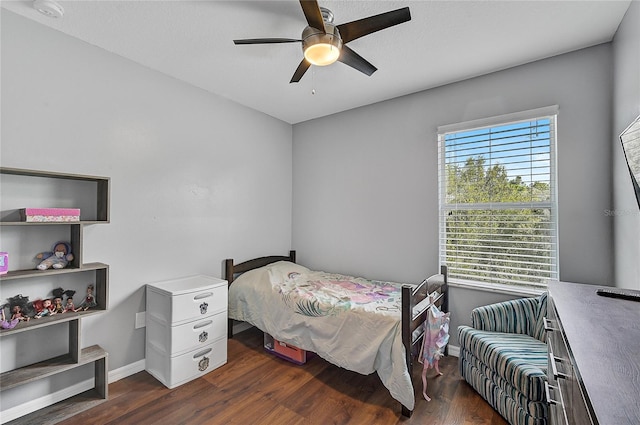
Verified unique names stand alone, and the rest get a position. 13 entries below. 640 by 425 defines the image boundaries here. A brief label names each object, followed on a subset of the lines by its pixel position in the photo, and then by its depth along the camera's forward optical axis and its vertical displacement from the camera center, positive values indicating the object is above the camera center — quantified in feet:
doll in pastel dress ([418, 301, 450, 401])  7.14 -3.08
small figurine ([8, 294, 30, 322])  6.15 -2.03
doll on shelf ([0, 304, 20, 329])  5.75 -2.19
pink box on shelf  6.00 -0.03
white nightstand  7.58 -3.17
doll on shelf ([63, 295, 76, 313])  6.83 -2.17
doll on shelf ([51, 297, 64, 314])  6.68 -2.13
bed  6.62 -2.68
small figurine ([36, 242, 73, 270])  6.50 -0.99
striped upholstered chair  5.59 -3.00
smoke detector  5.90 +4.27
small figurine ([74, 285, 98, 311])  7.23 -2.16
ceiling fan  5.07 +3.50
